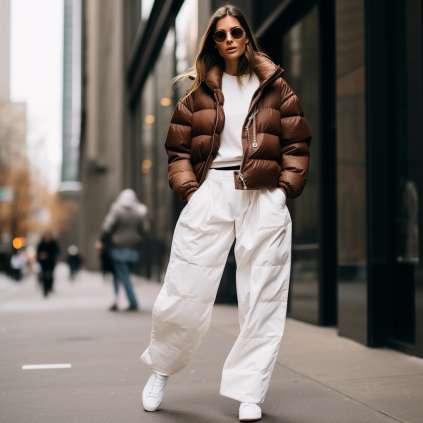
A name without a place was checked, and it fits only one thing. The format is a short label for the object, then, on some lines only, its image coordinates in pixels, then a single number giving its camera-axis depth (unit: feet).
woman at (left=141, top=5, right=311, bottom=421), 12.95
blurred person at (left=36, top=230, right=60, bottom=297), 59.21
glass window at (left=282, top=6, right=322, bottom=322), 28.35
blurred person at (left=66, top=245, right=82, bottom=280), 105.15
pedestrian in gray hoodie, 38.45
